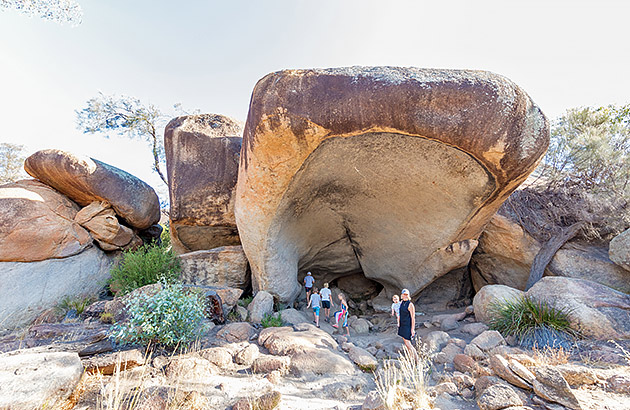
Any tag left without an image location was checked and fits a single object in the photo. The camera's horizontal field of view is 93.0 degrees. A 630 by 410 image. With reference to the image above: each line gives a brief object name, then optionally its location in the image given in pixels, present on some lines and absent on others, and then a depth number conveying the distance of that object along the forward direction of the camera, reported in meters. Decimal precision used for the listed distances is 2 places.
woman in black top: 4.82
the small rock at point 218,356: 3.88
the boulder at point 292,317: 5.98
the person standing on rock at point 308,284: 7.97
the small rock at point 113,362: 3.40
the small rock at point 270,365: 3.82
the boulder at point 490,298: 5.95
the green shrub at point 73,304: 6.55
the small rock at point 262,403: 2.71
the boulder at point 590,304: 4.82
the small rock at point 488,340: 4.74
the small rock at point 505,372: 3.02
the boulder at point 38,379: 2.52
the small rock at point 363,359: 4.15
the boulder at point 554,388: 2.66
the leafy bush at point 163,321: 3.93
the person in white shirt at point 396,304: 5.68
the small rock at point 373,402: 2.72
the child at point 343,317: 6.36
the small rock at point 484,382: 3.12
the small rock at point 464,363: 3.92
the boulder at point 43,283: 6.71
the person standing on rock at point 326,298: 6.97
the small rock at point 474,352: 4.36
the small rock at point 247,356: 3.99
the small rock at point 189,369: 3.42
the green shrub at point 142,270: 7.14
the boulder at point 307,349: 3.92
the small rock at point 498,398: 2.68
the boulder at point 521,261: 6.53
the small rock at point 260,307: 6.03
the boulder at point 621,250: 5.95
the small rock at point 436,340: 5.12
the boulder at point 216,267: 7.63
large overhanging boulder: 4.75
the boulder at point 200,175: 7.84
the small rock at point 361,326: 6.91
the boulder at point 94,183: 7.82
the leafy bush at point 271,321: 5.64
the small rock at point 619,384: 2.99
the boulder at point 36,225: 7.23
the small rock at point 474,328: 5.71
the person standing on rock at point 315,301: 6.47
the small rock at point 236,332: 4.85
